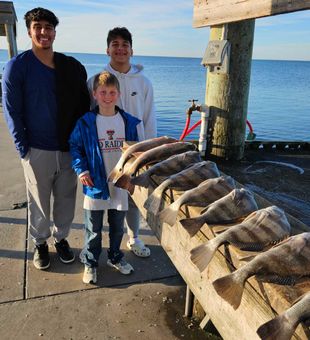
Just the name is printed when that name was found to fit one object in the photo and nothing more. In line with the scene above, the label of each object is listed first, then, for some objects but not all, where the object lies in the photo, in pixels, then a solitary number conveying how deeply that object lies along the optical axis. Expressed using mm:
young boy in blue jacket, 3258
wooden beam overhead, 4879
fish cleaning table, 1364
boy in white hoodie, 3576
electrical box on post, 6469
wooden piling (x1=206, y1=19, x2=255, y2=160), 6566
